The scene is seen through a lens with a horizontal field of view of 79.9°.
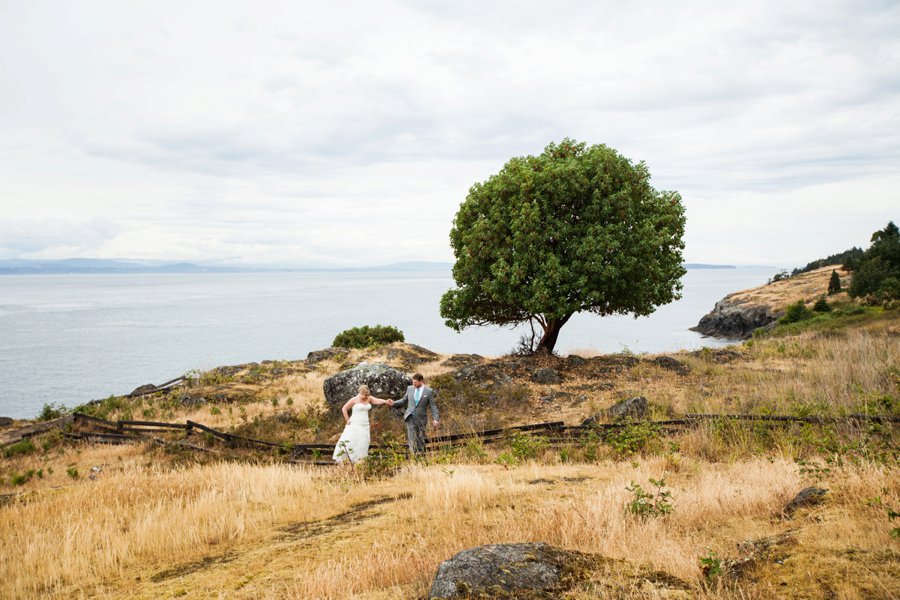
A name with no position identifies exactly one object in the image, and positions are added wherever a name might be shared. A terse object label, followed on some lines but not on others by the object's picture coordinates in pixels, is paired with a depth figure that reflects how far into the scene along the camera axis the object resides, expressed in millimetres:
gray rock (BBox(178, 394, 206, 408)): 25875
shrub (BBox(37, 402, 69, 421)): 26502
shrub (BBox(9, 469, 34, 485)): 15835
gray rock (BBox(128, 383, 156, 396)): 30523
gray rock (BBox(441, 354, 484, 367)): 32500
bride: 13086
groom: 14352
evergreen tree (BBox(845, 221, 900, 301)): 49106
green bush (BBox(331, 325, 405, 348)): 42531
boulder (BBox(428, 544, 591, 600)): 4191
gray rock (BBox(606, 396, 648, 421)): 15938
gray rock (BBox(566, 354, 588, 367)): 27347
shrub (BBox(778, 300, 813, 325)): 56278
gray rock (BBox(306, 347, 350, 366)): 36906
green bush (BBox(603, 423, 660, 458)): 11500
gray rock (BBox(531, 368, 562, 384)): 24266
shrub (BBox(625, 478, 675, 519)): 6453
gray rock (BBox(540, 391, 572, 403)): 21406
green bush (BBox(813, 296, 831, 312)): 56719
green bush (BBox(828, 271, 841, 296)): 65188
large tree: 24891
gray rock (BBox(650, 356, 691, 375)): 24936
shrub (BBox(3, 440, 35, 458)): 19266
